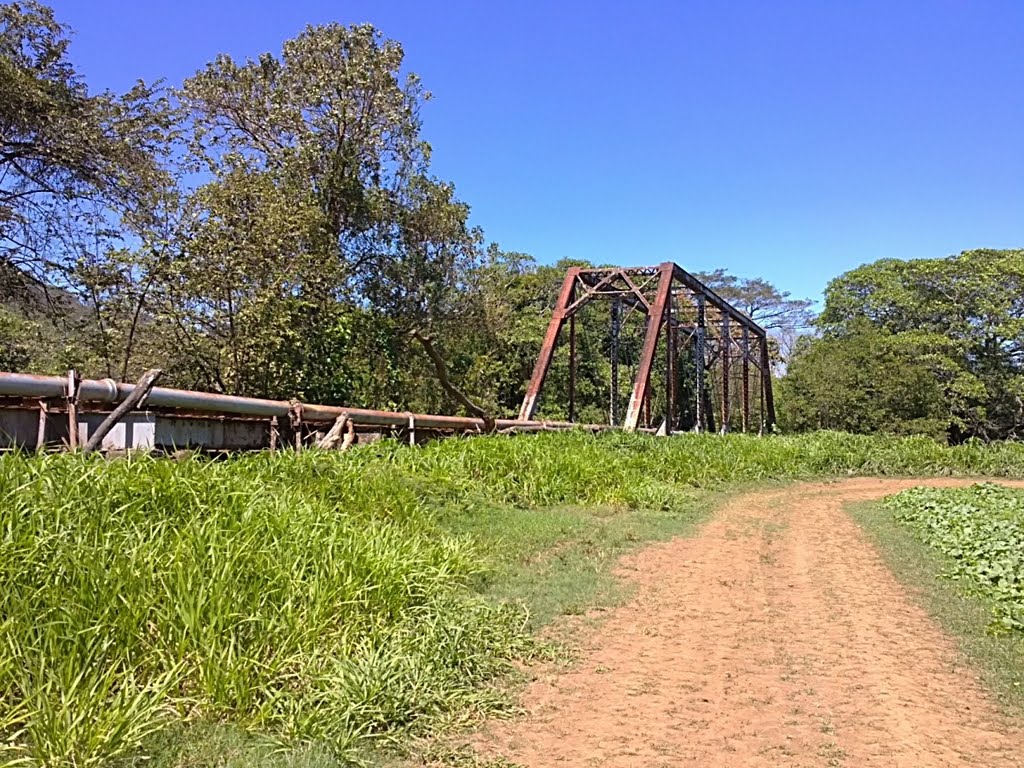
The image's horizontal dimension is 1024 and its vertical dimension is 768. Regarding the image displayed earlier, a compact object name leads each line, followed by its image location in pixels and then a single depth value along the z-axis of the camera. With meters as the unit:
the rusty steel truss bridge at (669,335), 17.02
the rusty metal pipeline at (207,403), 5.35
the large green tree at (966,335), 28.12
